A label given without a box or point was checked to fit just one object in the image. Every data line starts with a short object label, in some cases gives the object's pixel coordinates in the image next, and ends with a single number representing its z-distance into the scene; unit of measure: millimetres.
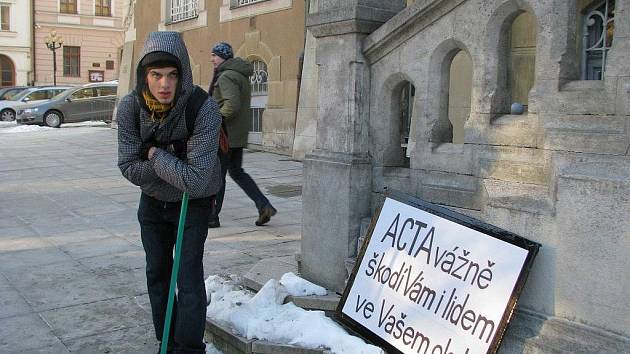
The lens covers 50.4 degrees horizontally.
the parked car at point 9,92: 32594
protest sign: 3182
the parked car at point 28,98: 28953
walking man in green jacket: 7145
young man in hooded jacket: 3338
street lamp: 43472
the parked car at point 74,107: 25936
